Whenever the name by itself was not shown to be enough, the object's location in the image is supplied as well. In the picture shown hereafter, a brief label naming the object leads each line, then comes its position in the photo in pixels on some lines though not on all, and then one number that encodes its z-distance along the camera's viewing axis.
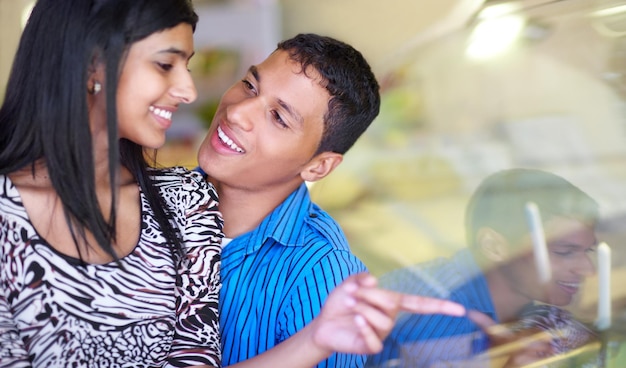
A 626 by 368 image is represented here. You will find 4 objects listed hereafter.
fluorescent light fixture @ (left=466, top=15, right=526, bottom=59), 1.75
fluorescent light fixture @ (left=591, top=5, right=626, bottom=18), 1.38
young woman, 1.08
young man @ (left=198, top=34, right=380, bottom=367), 1.41
